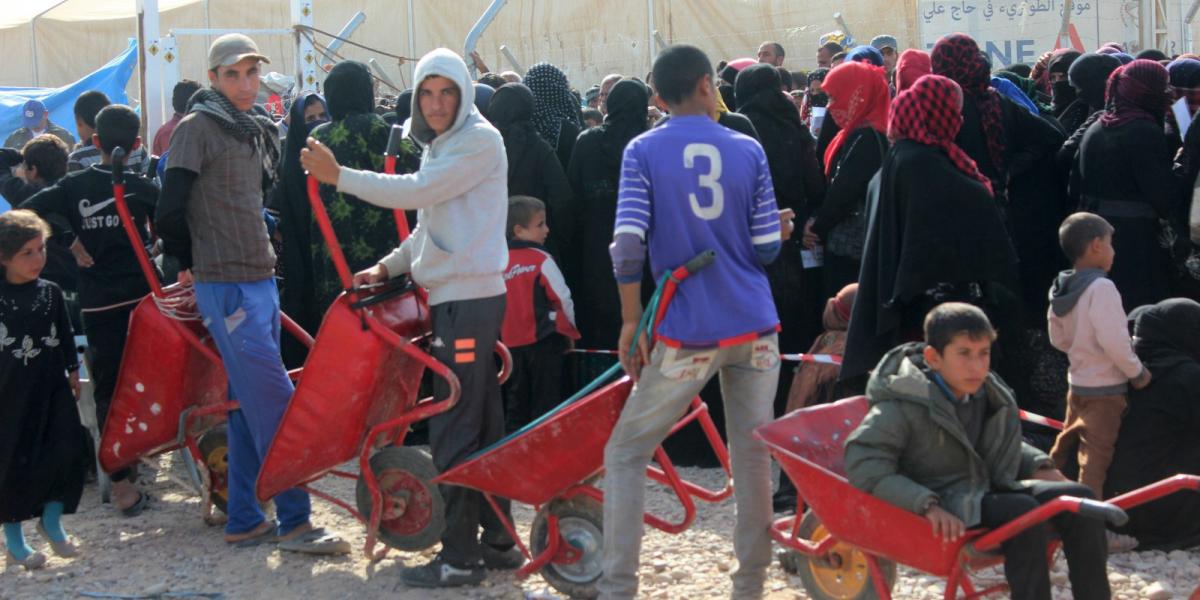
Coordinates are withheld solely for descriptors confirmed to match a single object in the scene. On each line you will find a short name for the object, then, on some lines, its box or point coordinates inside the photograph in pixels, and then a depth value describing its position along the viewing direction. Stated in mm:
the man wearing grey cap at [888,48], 10383
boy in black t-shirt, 6375
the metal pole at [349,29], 15198
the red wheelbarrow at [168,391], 5809
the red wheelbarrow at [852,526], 3695
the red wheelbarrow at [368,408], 4945
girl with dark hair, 5520
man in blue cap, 14523
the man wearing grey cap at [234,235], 5293
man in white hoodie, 4645
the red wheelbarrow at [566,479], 4465
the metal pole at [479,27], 12227
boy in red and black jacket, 6555
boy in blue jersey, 4090
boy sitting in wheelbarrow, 3773
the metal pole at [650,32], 20838
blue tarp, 17859
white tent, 15758
